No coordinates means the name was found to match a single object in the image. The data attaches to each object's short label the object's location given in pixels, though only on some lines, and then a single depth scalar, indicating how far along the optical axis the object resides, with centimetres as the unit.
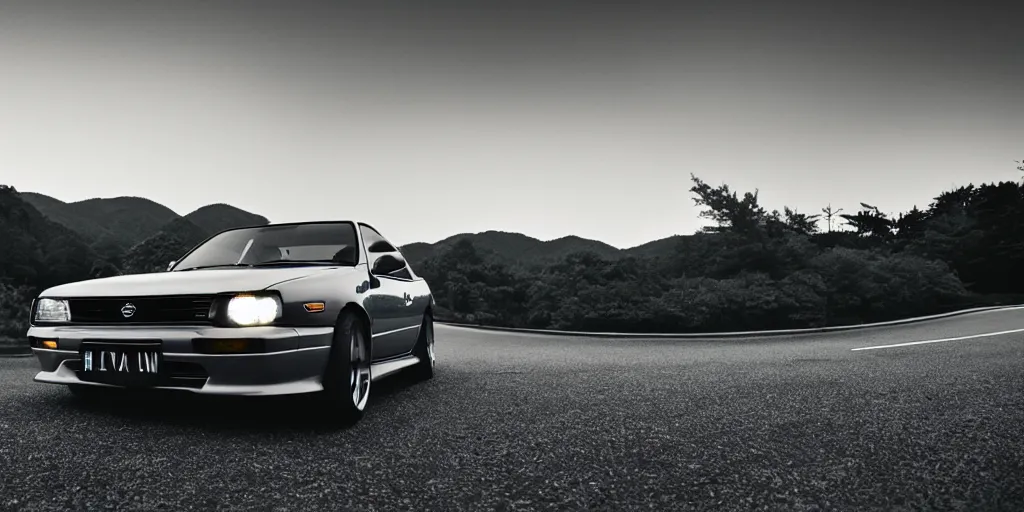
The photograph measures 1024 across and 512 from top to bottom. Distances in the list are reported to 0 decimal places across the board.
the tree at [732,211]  2517
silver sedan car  356
